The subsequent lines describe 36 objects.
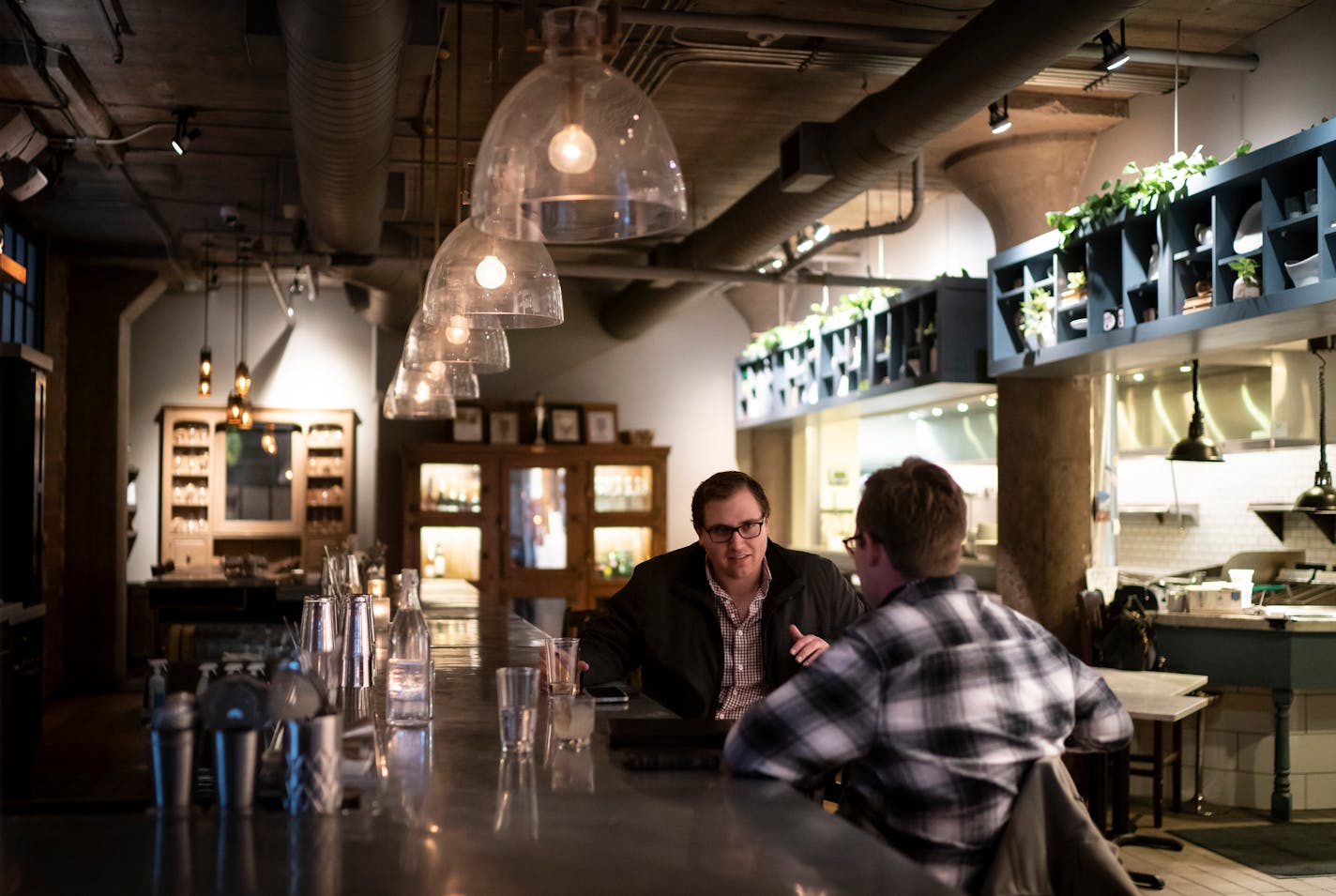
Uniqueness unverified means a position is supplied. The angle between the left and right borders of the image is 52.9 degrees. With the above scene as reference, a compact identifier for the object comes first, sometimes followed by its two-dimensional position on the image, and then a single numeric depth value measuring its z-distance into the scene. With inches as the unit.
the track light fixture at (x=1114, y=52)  230.1
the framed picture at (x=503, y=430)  484.7
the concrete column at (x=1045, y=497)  305.4
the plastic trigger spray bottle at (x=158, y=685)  117.0
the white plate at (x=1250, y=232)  216.1
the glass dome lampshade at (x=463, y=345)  172.2
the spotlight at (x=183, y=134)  285.6
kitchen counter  260.1
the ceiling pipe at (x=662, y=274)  380.5
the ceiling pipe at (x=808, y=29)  215.8
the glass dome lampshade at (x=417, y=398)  227.6
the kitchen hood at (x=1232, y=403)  332.2
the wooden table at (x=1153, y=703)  200.5
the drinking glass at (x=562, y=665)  109.4
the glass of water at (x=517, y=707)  95.9
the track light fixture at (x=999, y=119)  261.4
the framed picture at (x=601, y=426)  501.0
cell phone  123.9
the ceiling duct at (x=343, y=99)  165.6
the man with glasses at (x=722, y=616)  138.3
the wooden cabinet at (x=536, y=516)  469.1
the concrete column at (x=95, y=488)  435.5
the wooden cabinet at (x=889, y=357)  324.2
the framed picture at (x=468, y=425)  480.7
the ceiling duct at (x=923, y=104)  186.4
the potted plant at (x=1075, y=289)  267.1
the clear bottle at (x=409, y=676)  107.7
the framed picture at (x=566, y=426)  497.0
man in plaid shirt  83.0
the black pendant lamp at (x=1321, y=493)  285.6
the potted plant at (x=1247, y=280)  214.1
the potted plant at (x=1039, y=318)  282.4
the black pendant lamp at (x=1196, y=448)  281.6
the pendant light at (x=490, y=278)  131.3
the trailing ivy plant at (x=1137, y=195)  233.1
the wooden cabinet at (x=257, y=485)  482.9
